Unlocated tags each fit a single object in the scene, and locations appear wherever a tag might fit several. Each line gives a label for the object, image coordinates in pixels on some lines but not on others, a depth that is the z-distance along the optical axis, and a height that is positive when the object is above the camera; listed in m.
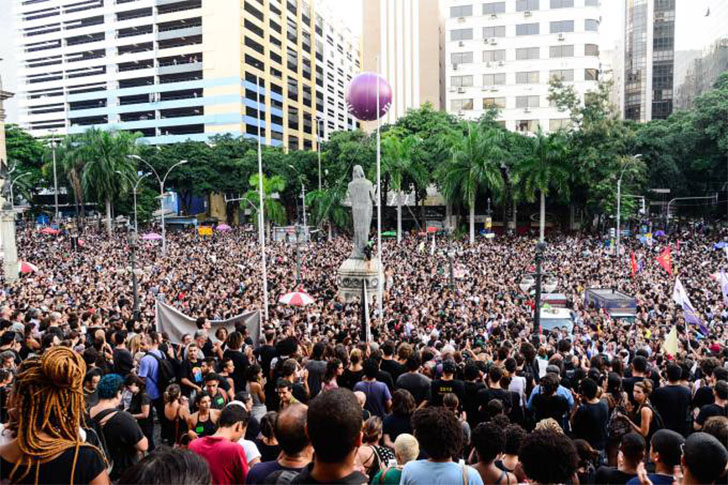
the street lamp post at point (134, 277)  13.51 -1.80
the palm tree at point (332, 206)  45.28 +0.36
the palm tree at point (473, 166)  40.56 +3.35
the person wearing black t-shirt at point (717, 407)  5.41 -2.08
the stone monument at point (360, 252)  18.77 -1.54
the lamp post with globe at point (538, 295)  11.11 -2.00
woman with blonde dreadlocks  2.66 -1.13
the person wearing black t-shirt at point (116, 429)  4.44 -1.83
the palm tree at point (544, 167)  40.41 +3.18
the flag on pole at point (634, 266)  20.02 -2.25
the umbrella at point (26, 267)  18.88 -1.94
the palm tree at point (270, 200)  50.44 +1.06
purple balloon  18.06 +3.96
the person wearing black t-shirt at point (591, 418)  5.41 -2.17
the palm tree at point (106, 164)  52.84 +4.90
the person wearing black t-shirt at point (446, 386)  5.99 -2.03
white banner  11.23 -2.42
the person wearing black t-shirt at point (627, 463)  3.87 -1.90
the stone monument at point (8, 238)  25.70 -1.23
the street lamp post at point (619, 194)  31.27 +0.91
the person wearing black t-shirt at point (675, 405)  5.79 -2.19
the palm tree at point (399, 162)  43.47 +3.92
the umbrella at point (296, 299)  13.60 -2.30
